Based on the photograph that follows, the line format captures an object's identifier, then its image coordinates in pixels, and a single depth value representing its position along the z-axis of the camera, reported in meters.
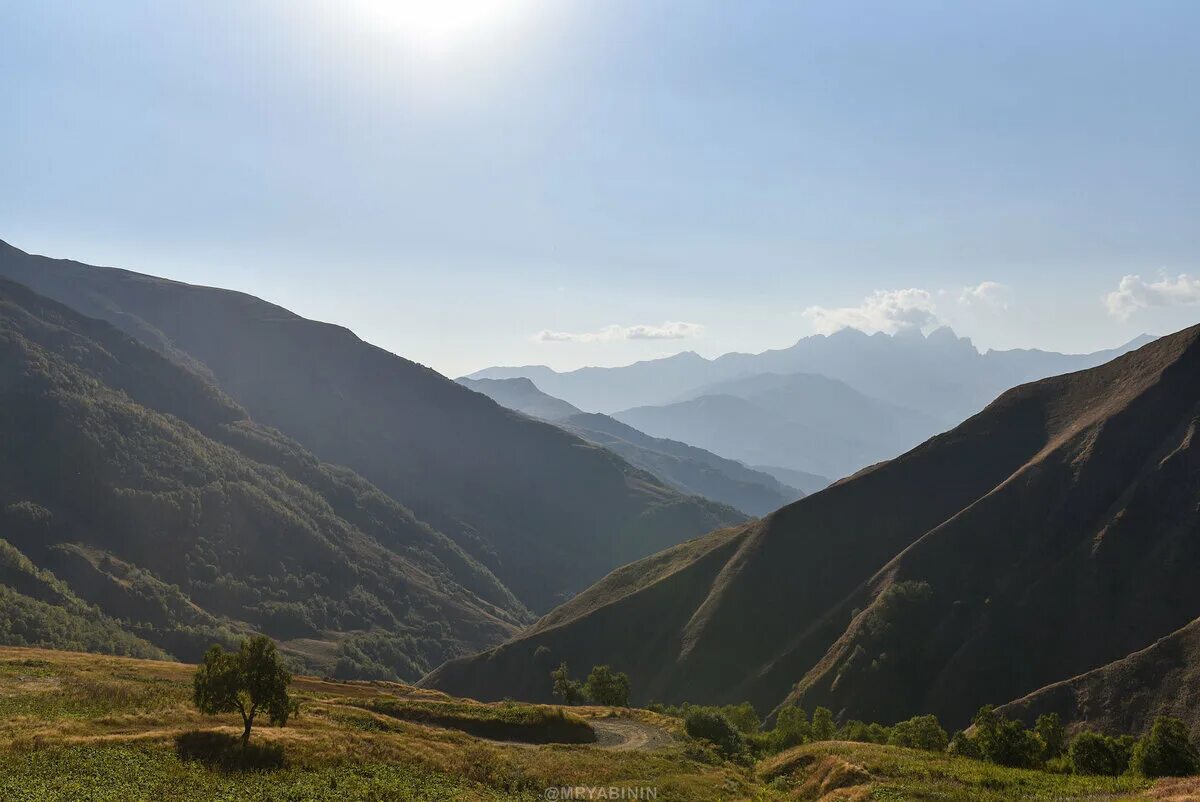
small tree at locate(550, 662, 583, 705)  109.31
